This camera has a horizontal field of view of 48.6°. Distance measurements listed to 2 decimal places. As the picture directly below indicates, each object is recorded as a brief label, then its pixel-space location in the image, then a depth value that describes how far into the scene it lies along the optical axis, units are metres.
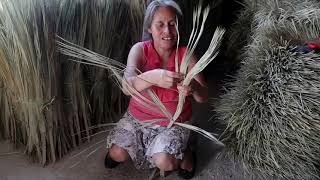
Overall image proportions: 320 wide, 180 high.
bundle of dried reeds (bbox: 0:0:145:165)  1.24
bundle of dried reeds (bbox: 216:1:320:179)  1.11
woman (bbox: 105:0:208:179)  1.17
